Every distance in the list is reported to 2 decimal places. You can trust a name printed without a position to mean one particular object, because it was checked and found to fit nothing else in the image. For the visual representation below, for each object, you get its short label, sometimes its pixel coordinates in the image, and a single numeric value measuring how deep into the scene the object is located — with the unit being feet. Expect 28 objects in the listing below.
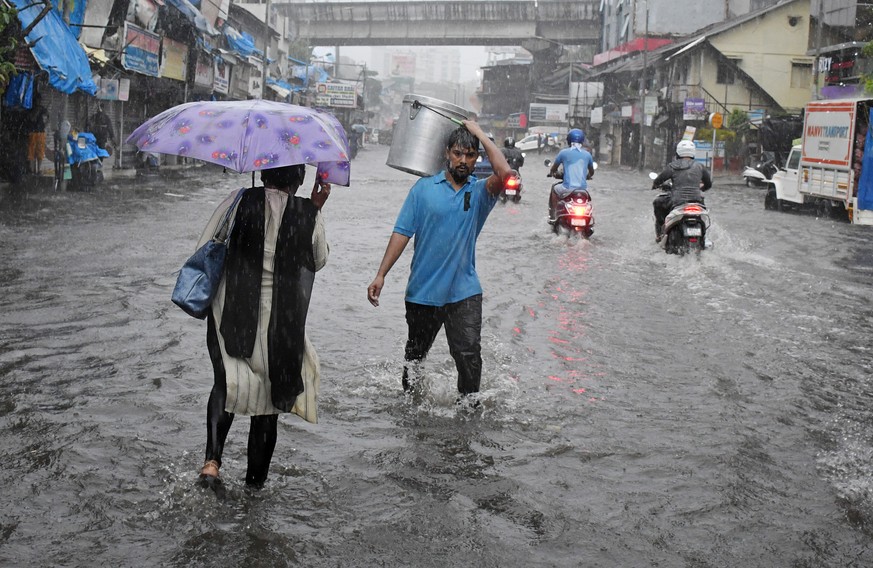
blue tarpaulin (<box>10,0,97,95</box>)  58.75
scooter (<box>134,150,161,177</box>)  95.88
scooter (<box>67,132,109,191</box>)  67.31
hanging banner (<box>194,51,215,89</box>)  111.04
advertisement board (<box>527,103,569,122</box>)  265.75
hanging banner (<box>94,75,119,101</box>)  82.12
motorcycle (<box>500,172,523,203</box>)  72.08
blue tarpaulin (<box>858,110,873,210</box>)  63.31
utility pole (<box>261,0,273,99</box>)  149.18
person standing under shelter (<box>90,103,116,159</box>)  79.71
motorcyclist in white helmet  40.91
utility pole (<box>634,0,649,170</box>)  167.07
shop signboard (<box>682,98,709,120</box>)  144.36
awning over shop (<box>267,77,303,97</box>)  163.57
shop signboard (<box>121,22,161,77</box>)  82.69
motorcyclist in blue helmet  45.32
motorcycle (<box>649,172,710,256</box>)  40.78
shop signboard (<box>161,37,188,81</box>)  97.60
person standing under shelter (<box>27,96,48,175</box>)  66.85
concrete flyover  221.05
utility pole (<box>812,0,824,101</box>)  114.21
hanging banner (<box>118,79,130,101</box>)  84.42
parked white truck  65.51
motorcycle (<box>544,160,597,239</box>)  46.80
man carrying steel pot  17.67
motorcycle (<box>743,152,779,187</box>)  101.76
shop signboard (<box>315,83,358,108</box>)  221.66
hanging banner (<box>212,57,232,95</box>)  120.57
